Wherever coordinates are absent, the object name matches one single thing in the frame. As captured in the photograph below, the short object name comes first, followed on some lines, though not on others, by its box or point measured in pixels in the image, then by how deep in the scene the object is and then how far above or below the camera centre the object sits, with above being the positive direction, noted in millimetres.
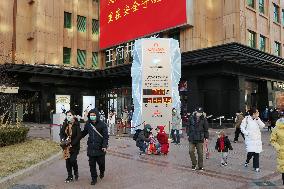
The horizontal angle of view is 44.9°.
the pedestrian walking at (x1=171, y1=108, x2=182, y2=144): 17131 -1058
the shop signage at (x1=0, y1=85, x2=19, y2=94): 30697 +1538
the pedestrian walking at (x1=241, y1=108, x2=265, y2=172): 10102 -838
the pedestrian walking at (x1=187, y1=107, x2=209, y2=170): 10148 -824
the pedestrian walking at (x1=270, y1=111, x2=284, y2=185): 7809 -817
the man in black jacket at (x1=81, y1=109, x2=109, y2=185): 8547 -838
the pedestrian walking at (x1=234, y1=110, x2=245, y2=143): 17981 -1165
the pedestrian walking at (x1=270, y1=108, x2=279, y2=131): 21778 -594
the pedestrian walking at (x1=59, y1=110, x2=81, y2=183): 8820 -888
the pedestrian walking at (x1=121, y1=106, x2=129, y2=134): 23125 -871
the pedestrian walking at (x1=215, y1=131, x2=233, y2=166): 10961 -1251
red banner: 30422 +8645
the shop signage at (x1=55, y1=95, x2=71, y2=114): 37125 +503
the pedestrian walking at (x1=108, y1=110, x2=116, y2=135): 22784 -1037
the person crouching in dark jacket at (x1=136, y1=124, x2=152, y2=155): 13461 -1359
